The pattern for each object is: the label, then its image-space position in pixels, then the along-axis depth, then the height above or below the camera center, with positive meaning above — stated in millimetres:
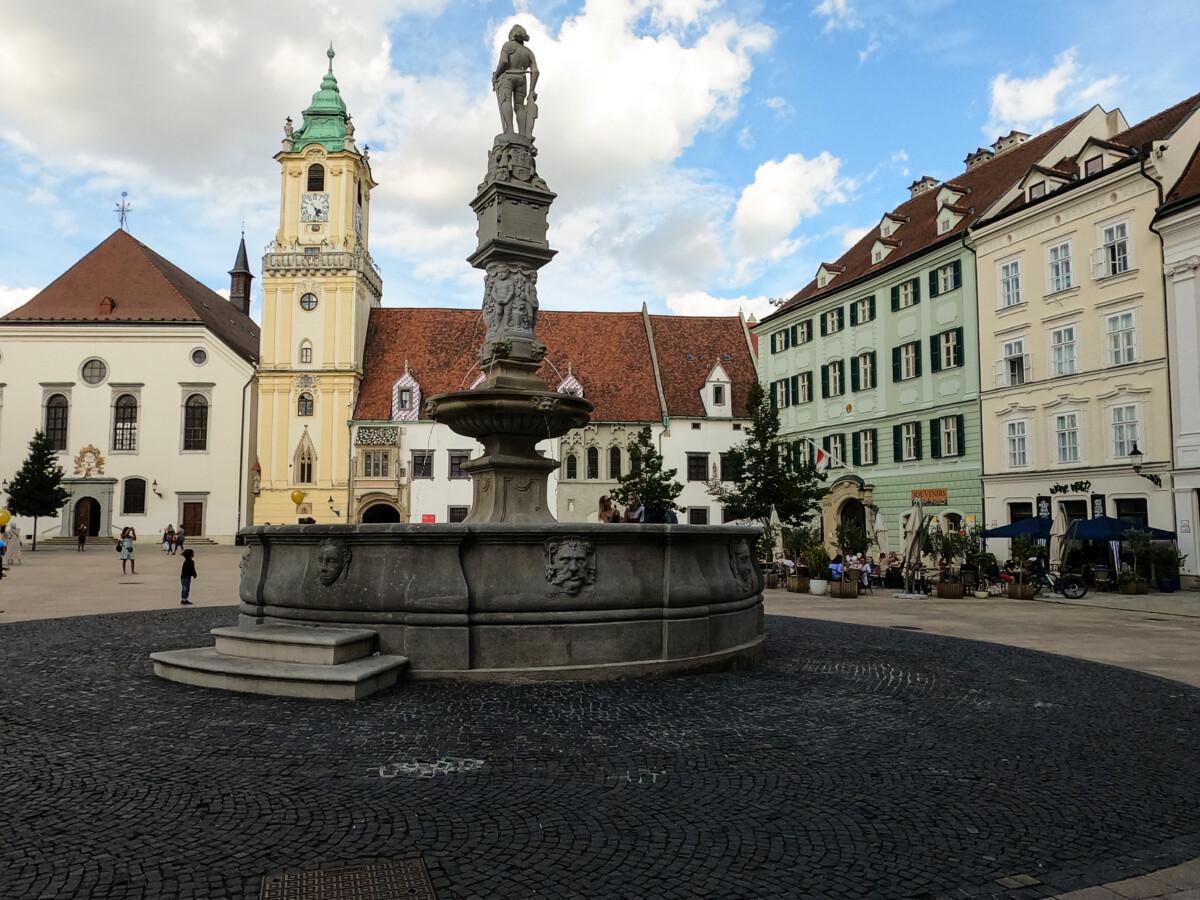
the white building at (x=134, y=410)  49906 +6269
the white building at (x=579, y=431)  48938 +5895
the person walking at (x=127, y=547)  27350 -812
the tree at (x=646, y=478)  37281 +1694
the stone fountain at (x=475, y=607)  7320 -773
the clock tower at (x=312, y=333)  49281 +10448
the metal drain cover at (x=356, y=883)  3338 -1395
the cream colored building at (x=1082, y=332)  25656 +5693
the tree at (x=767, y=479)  29859 +1247
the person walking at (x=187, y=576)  17016 -1063
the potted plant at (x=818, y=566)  24328 -1357
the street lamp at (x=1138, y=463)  24922 +1438
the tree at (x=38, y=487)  43906 +1696
